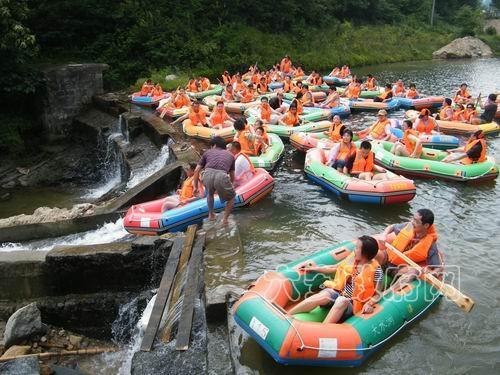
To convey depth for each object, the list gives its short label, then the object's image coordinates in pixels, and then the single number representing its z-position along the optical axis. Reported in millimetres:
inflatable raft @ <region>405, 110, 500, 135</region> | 14298
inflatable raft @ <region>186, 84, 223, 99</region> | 18578
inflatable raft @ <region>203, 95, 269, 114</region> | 16781
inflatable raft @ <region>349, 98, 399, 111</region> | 17797
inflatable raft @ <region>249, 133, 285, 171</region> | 10461
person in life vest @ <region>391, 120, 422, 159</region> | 11008
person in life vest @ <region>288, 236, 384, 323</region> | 4914
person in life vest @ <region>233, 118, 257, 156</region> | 10672
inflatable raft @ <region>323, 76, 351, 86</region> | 24375
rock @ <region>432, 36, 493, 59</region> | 40219
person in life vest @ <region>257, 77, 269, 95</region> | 19569
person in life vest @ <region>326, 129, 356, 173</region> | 9720
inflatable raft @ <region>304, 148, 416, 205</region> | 8711
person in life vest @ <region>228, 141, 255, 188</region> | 8930
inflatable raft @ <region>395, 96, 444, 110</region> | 18188
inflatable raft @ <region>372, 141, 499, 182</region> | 10078
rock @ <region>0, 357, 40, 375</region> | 4480
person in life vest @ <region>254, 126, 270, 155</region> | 10969
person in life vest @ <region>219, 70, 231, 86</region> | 20942
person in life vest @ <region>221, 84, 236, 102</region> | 17703
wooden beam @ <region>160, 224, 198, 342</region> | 5449
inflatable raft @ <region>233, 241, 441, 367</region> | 4438
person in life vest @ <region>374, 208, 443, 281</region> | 5715
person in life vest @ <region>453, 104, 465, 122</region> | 14742
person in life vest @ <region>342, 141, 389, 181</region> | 9242
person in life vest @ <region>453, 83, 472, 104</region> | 16656
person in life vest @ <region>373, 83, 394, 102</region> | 18552
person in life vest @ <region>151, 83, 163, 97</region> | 17688
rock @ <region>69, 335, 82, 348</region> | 6973
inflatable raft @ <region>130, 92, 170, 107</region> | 17281
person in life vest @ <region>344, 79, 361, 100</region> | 18922
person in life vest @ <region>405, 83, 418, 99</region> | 18531
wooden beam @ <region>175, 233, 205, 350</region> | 5221
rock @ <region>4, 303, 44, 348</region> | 6379
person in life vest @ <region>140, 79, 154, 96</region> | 17797
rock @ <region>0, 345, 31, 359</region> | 6082
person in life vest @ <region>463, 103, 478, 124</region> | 14734
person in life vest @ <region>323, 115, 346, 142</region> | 11859
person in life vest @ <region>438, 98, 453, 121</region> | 14844
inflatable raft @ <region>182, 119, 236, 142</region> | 12844
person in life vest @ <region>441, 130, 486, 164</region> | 10328
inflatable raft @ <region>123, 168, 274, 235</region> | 8078
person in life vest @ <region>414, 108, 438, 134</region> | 13055
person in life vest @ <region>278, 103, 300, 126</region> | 13977
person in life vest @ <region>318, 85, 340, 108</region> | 16797
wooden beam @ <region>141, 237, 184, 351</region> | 5393
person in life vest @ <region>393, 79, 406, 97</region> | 19234
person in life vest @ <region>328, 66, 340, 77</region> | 25344
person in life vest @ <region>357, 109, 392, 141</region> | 12084
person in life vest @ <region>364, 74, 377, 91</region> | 20672
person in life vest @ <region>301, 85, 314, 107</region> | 16641
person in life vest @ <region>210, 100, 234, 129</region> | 13479
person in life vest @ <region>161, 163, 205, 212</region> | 8430
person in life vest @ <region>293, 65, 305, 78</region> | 24362
